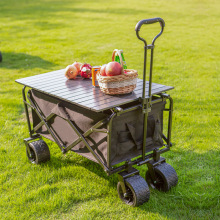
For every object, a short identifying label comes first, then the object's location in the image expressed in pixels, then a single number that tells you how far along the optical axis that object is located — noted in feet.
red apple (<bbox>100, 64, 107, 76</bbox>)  10.10
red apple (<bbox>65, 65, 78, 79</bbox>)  11.97
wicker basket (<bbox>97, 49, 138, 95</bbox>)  9.66
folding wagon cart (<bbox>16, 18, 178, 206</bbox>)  9.75
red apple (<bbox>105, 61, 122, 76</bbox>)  9.78
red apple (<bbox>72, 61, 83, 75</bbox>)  12.31
